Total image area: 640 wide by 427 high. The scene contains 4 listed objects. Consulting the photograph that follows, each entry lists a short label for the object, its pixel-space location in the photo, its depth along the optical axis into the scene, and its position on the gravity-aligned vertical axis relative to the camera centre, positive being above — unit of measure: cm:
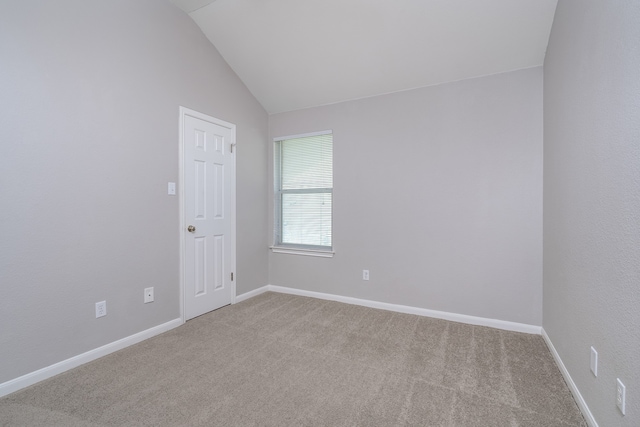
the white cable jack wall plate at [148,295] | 253 -74
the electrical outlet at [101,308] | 220 -75
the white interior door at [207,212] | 288 -1
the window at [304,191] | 366 +26
